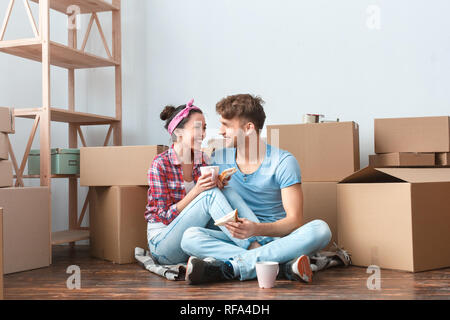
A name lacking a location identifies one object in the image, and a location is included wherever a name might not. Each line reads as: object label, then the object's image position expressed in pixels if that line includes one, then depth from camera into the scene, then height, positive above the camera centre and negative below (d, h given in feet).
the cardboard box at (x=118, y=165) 7.54 +0.04
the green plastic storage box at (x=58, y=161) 8.10 +0.11
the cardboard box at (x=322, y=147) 7.59 +0.26
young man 5.57 -0.62
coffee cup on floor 5.24 -1.13
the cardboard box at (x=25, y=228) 6.61 -0.82
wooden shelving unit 7.54 +1.71
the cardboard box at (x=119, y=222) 7.45 -0.84
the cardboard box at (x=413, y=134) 7.55 +0.44
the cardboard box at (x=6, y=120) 6.76 +0.66
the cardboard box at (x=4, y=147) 6.70 +0.29
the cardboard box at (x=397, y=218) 6.19 -0.70
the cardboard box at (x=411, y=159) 7.54 +0.06
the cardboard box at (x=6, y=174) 6.74 -0.08
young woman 6.12 -0.36
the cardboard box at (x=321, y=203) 7.55 -0.59
